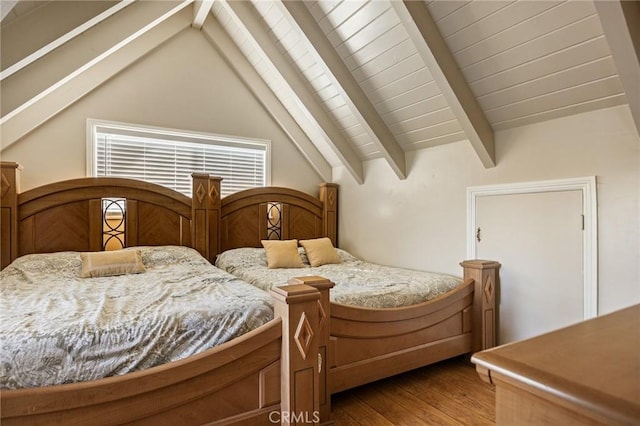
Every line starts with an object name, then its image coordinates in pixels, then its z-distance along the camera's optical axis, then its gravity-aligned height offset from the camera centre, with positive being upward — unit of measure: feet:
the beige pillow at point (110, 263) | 8.44 -1.20
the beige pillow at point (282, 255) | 10.81 -1.27
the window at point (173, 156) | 10.81 +1.96
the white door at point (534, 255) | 7.55 -0.97
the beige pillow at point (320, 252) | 11.59 -1.27
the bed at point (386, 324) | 6.60 -2.37
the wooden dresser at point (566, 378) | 1.46 -0.76
